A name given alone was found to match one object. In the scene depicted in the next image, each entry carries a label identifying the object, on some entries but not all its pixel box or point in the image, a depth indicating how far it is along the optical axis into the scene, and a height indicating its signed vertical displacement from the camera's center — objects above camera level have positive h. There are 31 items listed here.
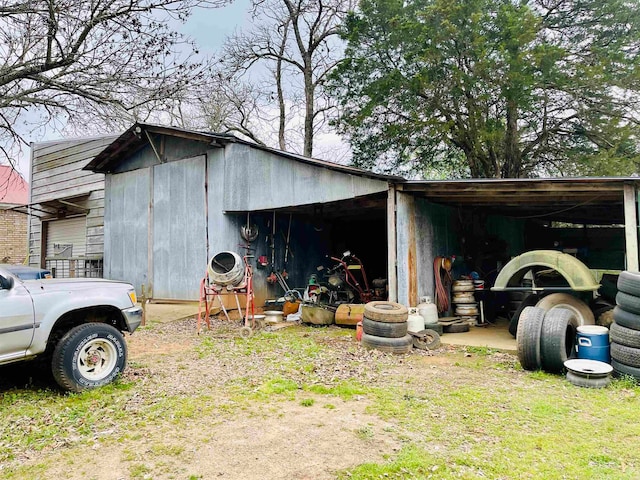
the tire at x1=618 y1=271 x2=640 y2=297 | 4.83 -0.26
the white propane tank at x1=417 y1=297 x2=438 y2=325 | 7.59 -0.87
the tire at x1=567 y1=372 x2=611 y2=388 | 4.62 -1.27
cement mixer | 7.88 -0.28
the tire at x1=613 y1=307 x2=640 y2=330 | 4.75 -0.64
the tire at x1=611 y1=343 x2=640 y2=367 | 4.72 -1.02
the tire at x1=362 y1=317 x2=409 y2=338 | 6.32 -0.96
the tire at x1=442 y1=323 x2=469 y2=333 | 7.89 -1.19
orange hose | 8.85 -0.53
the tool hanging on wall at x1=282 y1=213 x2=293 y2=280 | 10.83 +0.30
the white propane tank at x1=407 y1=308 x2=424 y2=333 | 7.05 -0.98
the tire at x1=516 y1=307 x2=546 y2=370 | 5.13 -0.91
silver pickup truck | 3.91 -0.58
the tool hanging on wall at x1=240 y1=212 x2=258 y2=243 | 9.80 +0.70
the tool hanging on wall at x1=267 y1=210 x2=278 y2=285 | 10.49 +0.46
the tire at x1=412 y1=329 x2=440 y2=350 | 6.55 -1.18
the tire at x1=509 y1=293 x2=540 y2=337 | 7.12 -0.74
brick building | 17.17 +1.28
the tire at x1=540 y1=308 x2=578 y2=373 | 5.05 -0.92
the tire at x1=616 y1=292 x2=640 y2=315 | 4.77 -0.46
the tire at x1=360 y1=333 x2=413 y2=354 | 6.27 -1.17
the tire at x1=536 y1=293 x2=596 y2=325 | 6.14 -0.63
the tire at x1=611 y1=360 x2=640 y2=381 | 4.70 -1.18
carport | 6.71 +0.88
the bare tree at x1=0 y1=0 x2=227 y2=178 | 6.23 +3.13
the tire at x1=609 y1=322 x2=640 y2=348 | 4.72 -0.82
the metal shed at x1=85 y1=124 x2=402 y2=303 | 8.76 +1.29
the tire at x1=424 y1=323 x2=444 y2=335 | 7.52 -1.11
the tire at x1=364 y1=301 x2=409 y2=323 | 6.32 -0.73
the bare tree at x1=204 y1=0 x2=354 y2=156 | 19.23 +9.07
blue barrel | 5.05 -0.97
